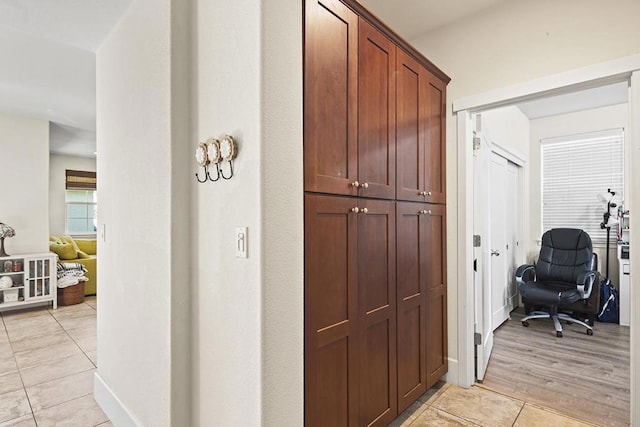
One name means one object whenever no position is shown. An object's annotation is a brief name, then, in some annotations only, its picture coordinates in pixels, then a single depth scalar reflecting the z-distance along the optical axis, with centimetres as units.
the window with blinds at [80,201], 754
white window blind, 439
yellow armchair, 545
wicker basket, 493
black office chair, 371
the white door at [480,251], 262
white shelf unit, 444
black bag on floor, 398
